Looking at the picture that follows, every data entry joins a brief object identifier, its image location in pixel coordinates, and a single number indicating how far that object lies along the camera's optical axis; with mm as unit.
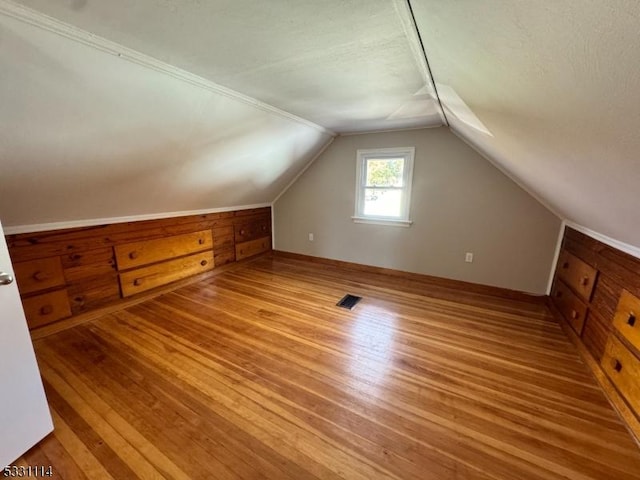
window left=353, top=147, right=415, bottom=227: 3316
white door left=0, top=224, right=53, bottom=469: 1129
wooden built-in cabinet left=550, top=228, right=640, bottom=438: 1460
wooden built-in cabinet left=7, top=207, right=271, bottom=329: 2088
